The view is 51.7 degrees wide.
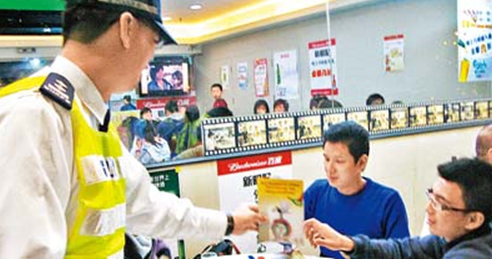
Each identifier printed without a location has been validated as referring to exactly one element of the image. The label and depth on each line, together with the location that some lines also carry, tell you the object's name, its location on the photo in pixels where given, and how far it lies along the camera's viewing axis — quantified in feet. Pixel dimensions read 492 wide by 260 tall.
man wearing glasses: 4.22
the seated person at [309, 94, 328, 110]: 10.66
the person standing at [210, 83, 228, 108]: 11.20
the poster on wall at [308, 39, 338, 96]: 14.66
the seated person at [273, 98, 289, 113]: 11.62
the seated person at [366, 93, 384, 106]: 12.59
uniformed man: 2.60
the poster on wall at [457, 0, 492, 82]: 12.81
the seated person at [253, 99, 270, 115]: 11.07
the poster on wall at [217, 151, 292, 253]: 7.52
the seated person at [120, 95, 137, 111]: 7.65
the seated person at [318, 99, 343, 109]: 10.61
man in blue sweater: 5.72
